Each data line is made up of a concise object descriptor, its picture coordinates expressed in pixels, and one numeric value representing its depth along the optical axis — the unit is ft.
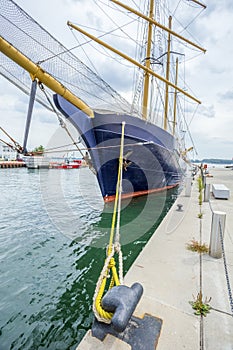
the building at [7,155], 268.37
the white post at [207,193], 29.44
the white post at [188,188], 34.38
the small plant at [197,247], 13.34
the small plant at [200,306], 7.96
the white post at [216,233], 12.12
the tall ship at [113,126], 20.43
